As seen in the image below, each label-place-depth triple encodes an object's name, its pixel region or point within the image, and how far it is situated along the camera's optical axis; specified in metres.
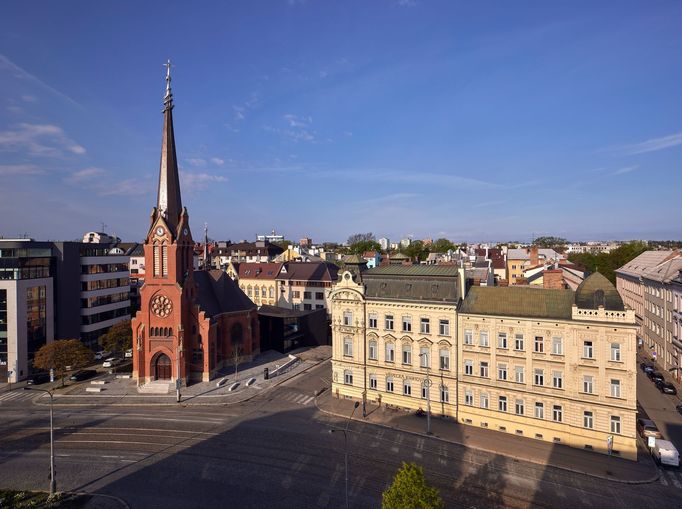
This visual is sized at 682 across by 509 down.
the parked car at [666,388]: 55.10
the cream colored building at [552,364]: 38.62
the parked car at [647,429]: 40.67
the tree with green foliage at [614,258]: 120.53
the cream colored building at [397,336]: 46.97
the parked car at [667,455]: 36.81
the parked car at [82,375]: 63.46
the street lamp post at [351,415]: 44.12
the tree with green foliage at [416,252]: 170.25
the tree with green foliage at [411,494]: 21.86
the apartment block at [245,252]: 160.25
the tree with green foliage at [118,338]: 70.00
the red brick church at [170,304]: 59.44
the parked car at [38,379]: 62.69
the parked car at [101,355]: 76.54
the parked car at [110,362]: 70.06
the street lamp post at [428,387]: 43.48
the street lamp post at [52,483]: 32.78
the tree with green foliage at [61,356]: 58.59
